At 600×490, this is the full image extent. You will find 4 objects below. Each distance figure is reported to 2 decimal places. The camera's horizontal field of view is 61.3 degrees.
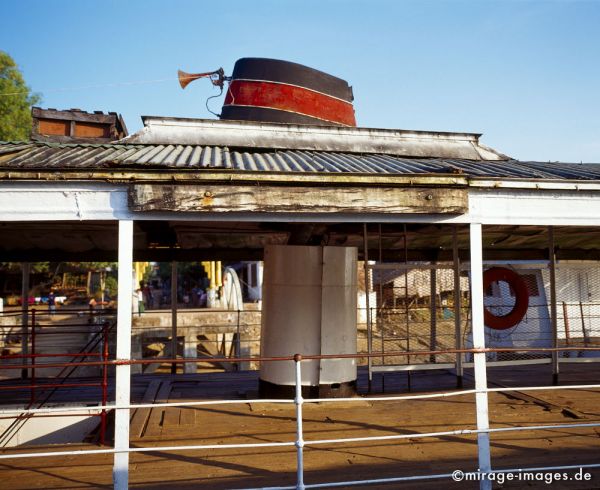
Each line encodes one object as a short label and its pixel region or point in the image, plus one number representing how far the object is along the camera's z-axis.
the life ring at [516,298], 9.16
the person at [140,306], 25.45
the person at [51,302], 30.52
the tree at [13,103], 28.25
